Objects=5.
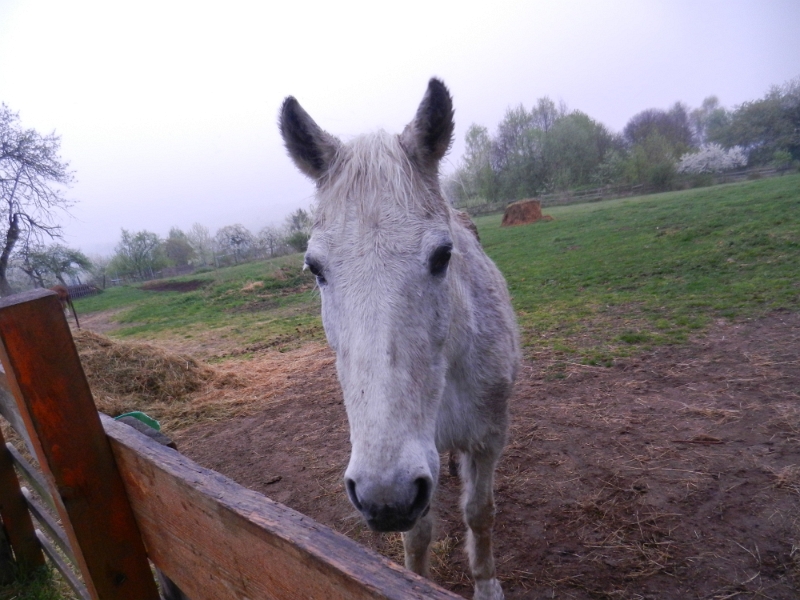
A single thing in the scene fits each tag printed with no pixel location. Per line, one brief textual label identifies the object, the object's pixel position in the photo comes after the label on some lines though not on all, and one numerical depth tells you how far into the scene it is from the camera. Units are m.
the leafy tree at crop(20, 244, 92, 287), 20.17
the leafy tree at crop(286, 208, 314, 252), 24.94
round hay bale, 25.70
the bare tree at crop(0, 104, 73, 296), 19.27
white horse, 1.42
